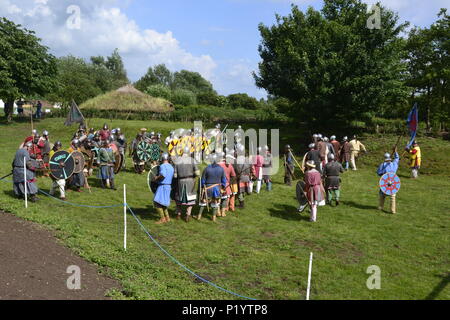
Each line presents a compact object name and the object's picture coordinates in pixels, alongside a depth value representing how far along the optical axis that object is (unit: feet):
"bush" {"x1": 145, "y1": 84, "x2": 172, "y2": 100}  176.74
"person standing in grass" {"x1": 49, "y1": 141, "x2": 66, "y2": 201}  38.19
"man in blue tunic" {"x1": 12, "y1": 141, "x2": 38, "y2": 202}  35.19
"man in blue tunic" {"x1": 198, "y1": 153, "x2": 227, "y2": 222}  34.91
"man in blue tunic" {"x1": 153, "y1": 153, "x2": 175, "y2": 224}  33.01
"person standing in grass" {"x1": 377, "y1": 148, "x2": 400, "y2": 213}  40.11
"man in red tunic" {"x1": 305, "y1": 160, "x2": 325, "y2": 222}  35.40
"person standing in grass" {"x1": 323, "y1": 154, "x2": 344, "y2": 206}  40.57
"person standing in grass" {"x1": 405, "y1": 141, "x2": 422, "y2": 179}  57.88
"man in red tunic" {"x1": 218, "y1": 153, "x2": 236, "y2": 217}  36.46
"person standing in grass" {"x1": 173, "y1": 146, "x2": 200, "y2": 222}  33.88
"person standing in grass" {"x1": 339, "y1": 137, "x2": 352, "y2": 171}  62.34
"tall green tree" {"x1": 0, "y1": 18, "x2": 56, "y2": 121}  96.22
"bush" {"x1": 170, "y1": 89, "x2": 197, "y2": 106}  166.30
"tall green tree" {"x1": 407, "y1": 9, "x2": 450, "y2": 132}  82.38
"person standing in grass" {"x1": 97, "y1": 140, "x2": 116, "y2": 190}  43.04
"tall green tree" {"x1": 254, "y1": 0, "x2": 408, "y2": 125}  71.92
